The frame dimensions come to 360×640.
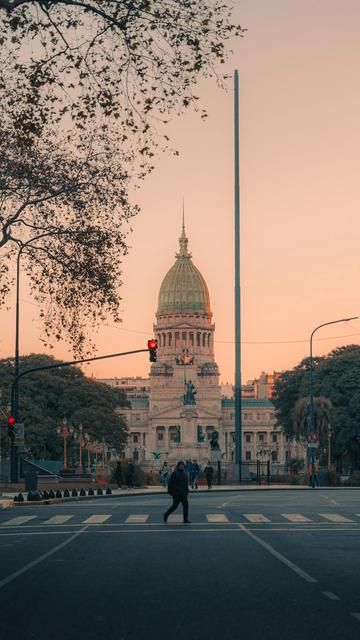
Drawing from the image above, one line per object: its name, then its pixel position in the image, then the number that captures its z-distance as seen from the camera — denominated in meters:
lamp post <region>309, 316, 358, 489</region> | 67.81
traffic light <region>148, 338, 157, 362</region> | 48.31
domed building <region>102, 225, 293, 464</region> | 176.62
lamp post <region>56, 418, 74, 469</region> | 104.51
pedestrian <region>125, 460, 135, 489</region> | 65.81
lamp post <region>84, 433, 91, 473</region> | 116.75
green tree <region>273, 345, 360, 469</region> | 103.58
